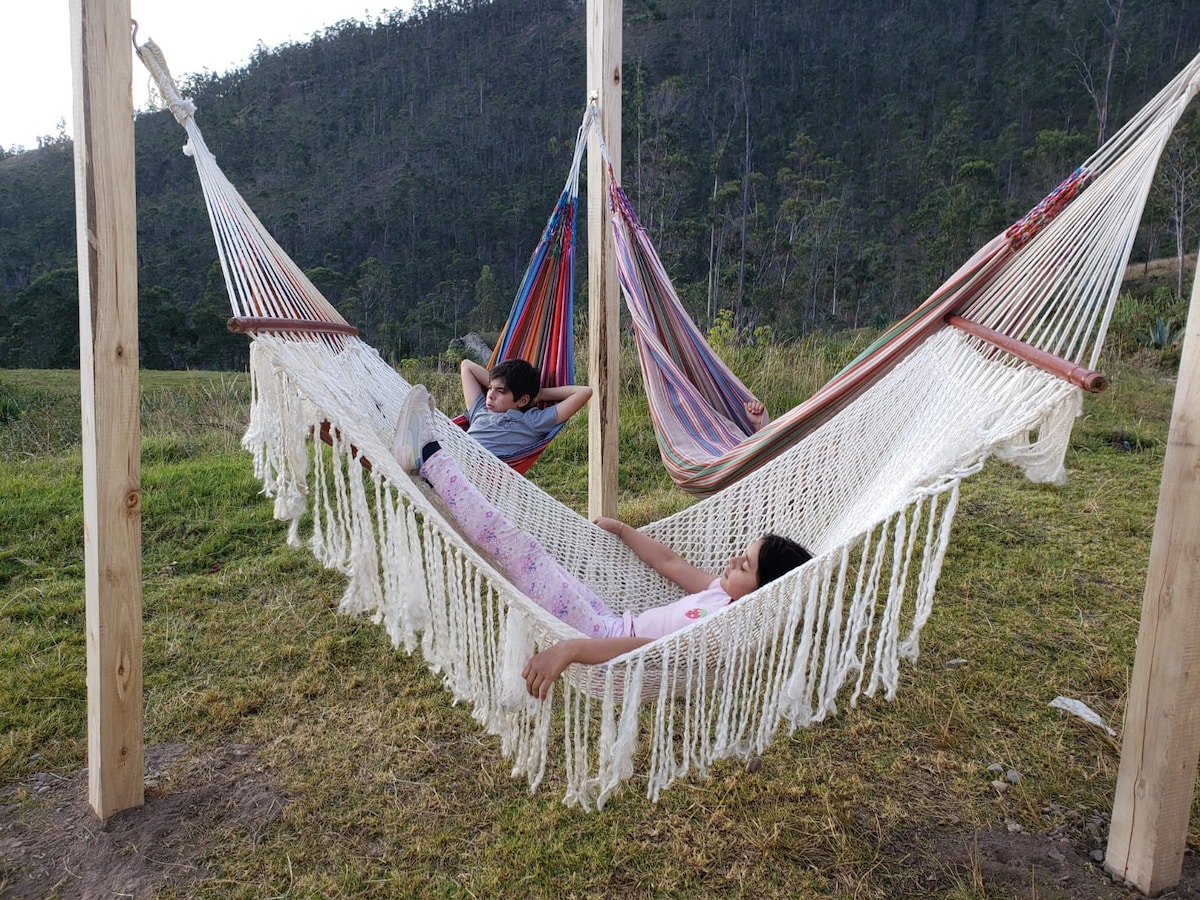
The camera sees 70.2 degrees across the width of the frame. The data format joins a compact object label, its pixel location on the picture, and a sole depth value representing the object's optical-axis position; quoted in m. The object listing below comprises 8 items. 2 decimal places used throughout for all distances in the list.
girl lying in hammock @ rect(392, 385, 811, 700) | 1.57
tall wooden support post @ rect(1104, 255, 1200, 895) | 1.19
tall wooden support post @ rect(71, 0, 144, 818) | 1.32
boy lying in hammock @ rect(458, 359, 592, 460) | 2.04
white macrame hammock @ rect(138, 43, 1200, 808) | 1.18
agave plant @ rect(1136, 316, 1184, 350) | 6.84
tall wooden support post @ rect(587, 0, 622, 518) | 1.95
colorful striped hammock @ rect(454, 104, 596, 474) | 2.16
